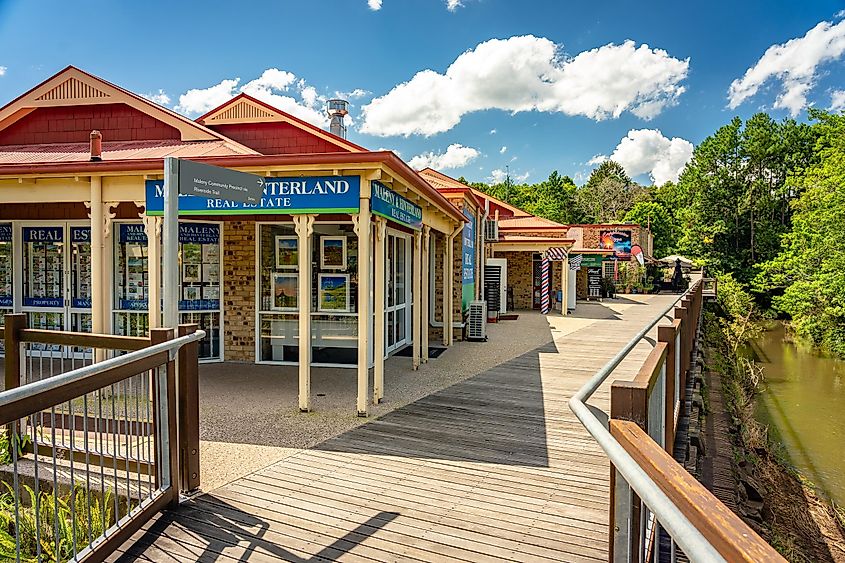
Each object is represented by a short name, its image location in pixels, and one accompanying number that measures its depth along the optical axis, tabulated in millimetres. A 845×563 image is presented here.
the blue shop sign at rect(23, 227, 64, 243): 9664
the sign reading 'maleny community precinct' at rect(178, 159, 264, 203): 3877
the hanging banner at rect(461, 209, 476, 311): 13172
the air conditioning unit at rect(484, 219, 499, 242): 17531
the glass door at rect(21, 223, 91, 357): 9617
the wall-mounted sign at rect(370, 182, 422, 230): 6432
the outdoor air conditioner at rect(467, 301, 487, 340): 12898
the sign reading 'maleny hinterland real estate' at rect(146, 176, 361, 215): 6227
